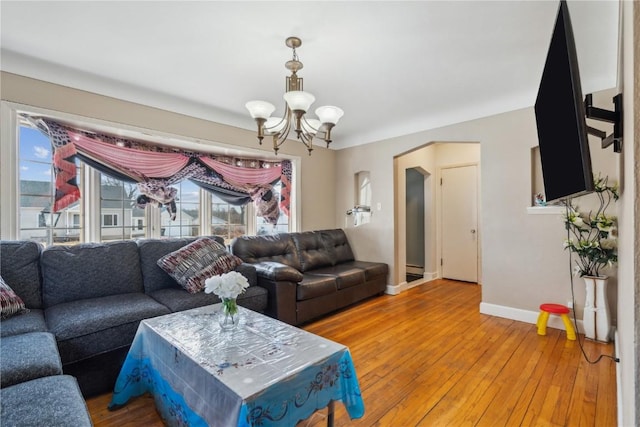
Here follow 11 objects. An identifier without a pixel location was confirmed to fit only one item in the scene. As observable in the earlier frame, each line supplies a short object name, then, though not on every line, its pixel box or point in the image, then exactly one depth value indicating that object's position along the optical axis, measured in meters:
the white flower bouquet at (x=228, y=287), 1.74
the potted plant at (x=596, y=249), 2.61
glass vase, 1.78
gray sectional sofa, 1.29
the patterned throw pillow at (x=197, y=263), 2.66
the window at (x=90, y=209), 2.54
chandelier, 2.09
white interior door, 5.05
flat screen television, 1.13
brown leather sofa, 3.03
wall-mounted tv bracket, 1.16
